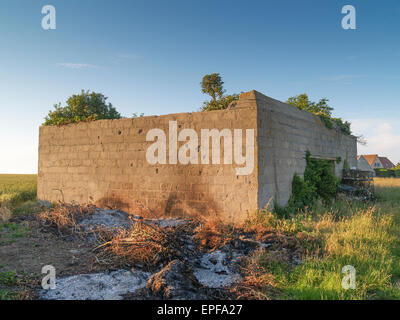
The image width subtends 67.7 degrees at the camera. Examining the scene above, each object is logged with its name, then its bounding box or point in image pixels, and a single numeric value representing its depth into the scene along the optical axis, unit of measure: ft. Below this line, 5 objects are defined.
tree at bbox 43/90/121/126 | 52.26
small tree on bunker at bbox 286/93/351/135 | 61.24
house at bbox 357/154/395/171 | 164.76
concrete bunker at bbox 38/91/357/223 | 21.72
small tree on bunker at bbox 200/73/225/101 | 60.54
